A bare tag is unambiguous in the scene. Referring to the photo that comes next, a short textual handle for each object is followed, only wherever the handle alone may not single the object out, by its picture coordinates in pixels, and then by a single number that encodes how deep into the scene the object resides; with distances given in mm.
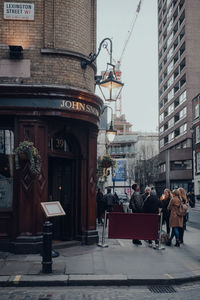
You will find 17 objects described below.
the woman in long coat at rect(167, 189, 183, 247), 12156
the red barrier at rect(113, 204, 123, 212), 17484
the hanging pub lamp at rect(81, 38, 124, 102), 12133
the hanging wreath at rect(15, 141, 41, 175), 10445
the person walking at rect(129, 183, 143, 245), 13047
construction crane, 129750
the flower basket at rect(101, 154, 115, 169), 13922
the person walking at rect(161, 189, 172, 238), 14391
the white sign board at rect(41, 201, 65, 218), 9492
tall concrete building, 61312
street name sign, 11477
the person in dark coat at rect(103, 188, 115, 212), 19808
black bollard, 8203
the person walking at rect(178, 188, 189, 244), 12910
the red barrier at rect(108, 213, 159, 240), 11461
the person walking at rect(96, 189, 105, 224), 19312
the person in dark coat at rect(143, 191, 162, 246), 12844
